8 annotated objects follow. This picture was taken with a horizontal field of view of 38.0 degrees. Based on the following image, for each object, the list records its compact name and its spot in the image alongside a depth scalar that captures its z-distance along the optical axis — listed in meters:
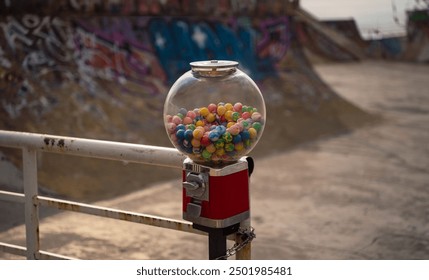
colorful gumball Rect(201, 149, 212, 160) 3.06
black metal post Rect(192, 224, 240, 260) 3.16
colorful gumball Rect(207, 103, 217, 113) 3.12
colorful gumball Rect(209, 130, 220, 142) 3.00
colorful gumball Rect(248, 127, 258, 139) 3.13
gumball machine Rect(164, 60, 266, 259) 3.07
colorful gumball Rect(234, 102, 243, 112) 3.17
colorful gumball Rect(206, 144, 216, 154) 3.03
